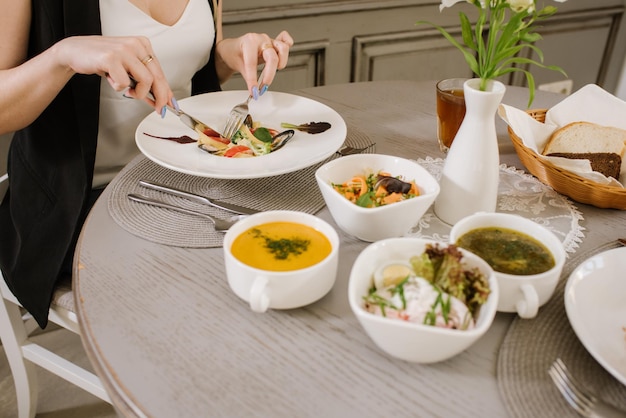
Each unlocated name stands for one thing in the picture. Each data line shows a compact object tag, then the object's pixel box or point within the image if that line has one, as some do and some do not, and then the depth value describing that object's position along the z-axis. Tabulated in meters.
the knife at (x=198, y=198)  0.94
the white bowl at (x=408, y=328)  0.59
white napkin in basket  1.11
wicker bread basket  0.95
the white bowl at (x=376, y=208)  0.81
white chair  1.12
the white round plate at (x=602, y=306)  0.66
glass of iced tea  1.12
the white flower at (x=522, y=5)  0.77
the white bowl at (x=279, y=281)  0.67
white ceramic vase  0.87
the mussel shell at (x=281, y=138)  1.10
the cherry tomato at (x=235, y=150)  1.06
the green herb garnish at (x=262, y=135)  1.10
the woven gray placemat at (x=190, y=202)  0.90
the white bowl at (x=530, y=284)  0.68
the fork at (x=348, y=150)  1.15
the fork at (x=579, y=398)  0.59
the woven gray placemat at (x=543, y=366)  0.60
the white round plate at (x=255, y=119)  0.99
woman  0.99
